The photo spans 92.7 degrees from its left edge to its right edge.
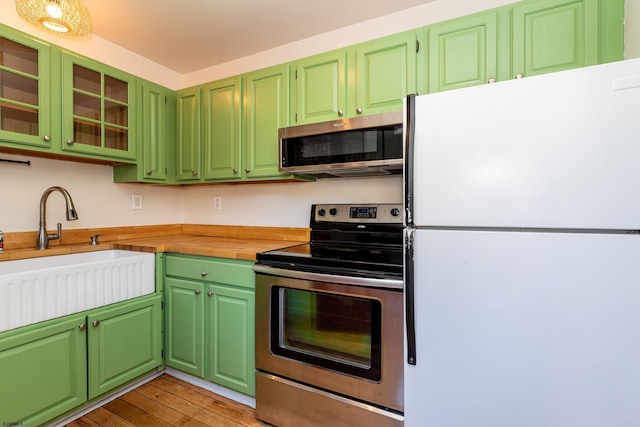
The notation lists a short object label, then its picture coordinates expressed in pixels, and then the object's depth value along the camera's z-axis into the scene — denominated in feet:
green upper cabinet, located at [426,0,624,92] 4.20
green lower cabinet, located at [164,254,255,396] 5.55
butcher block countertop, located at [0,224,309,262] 5.74
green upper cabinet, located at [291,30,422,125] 5.26
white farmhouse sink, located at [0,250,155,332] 4.48
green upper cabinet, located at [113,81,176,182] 7.23
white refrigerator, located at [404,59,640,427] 3.04
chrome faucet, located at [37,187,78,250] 5.95
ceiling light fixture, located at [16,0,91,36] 4.61
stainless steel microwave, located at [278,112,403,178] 5.05
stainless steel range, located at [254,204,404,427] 4.24
